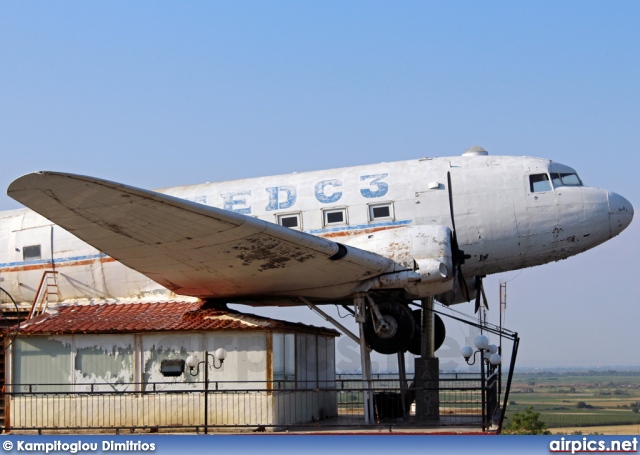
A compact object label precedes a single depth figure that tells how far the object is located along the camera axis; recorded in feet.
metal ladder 90.43
